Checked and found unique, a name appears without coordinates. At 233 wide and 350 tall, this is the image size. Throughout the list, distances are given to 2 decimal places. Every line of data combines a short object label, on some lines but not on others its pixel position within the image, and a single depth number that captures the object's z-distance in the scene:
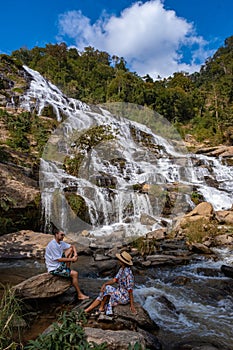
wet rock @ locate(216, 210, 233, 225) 10.98
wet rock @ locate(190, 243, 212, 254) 7.77
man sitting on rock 4.20
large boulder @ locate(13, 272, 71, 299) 3.94
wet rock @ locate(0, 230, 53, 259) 7.63
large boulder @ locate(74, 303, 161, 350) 2.65
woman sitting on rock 3.65
